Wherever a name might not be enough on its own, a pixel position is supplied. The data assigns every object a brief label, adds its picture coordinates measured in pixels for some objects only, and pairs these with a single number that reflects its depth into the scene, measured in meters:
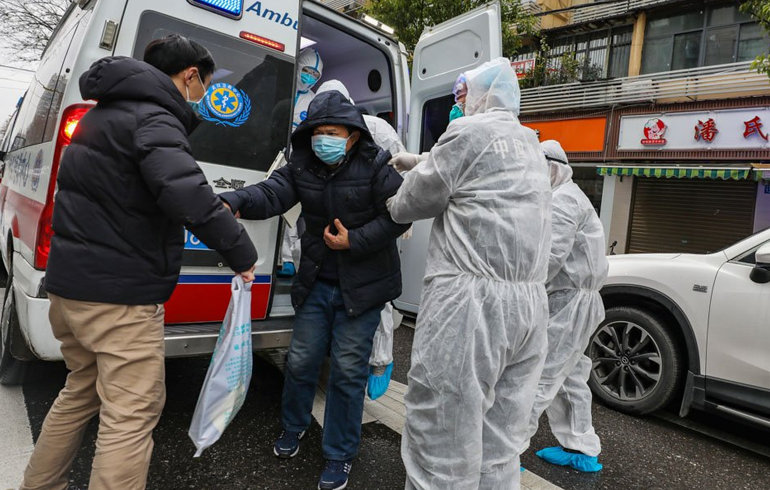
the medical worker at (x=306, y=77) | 4.36
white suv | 3.10
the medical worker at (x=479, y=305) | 1.84
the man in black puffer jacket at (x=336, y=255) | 2.40
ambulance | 2.30
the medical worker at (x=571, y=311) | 2.64
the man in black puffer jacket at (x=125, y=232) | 1.63
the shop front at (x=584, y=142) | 13.80
